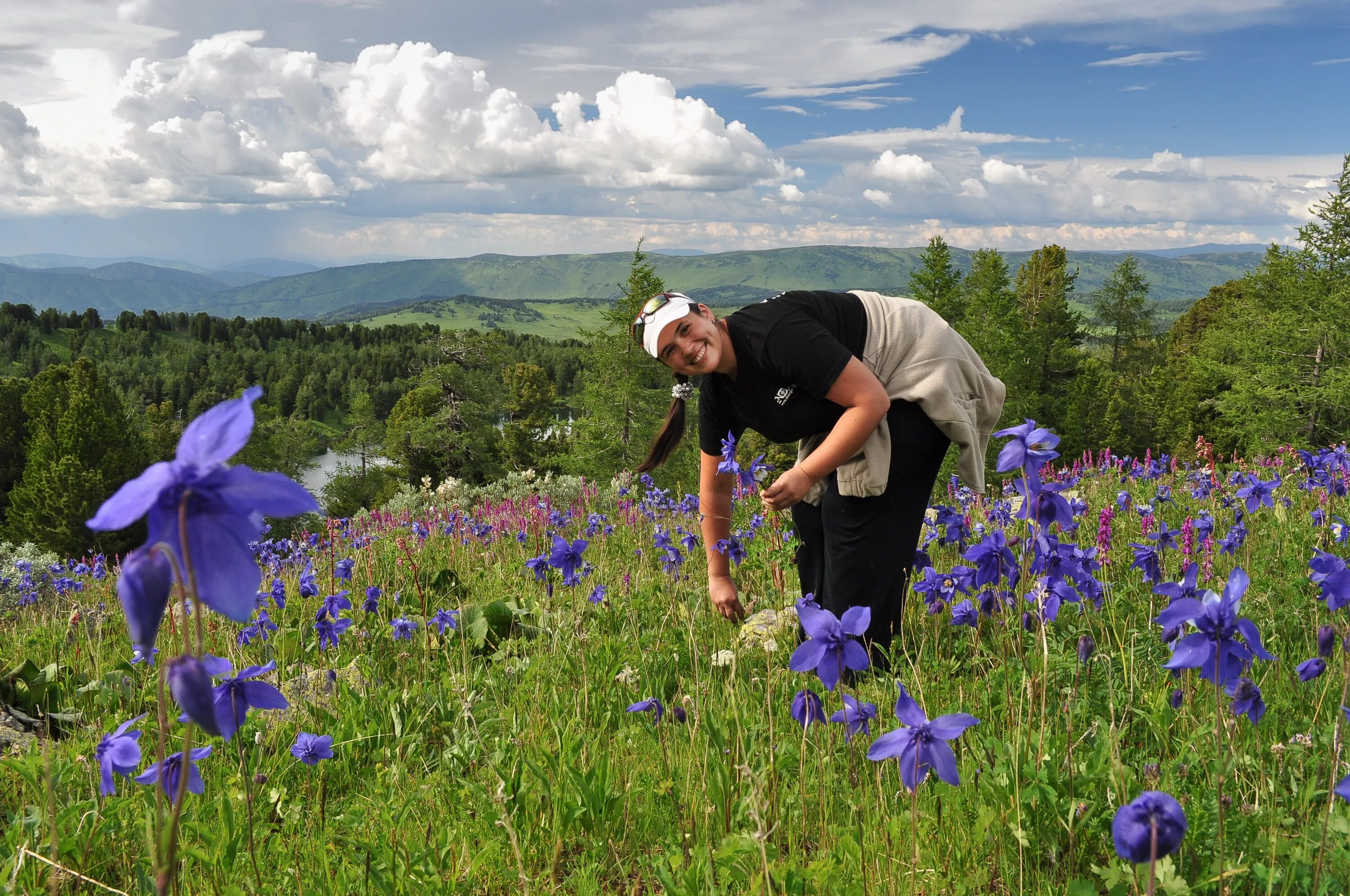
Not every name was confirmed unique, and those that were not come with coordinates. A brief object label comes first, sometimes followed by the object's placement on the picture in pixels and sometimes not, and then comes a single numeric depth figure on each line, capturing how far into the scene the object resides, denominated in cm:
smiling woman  352
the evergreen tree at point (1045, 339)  4466
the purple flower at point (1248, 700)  195
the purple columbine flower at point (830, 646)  188
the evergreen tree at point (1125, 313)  6819
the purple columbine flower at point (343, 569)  489
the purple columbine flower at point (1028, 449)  204
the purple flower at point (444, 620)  375
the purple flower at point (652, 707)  270
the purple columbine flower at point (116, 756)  204
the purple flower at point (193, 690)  76
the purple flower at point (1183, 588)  206
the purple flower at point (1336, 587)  183
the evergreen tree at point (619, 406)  3403
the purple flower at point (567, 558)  384
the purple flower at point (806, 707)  207
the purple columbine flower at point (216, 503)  82
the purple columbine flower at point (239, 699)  185
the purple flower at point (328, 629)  384
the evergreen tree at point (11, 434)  4947
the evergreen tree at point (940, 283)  4222
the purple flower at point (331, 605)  375
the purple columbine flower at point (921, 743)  184
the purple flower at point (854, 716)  217
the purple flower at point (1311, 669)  208
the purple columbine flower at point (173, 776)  186
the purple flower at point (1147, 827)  127
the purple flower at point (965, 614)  348
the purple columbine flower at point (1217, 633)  159
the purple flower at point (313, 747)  255
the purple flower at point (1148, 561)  335
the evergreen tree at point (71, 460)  4359
